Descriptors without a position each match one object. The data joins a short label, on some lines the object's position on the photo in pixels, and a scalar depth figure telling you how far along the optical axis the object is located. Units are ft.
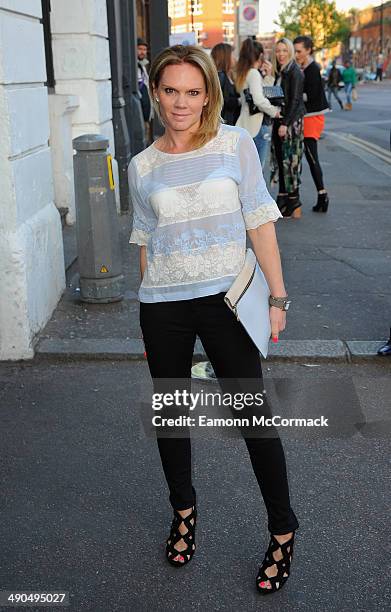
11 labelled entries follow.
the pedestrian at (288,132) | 28.43
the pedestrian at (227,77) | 31.55
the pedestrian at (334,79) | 108.88
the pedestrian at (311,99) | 29.91
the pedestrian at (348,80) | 115.09
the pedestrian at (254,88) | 28.48
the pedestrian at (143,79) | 40.91
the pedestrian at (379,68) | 275.59
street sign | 61.52
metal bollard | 19.30
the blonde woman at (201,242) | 8.32
